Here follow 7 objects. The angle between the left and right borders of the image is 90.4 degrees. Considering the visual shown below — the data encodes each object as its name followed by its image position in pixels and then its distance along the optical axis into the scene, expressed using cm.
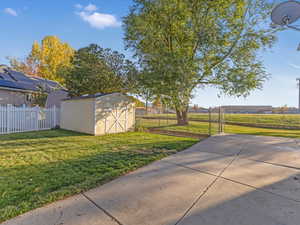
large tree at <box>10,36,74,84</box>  2325
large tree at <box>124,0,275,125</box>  850
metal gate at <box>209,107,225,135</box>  805
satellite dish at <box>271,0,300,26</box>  399
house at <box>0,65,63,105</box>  1294
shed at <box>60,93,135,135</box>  851
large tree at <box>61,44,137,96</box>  1130
